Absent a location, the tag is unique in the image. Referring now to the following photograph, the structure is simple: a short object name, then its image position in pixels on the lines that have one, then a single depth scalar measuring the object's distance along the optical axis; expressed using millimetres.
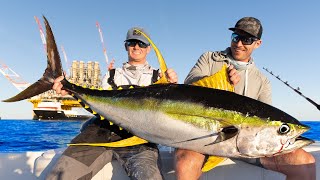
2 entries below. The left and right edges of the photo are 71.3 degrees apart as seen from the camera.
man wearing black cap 1857
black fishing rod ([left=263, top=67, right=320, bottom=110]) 2322
